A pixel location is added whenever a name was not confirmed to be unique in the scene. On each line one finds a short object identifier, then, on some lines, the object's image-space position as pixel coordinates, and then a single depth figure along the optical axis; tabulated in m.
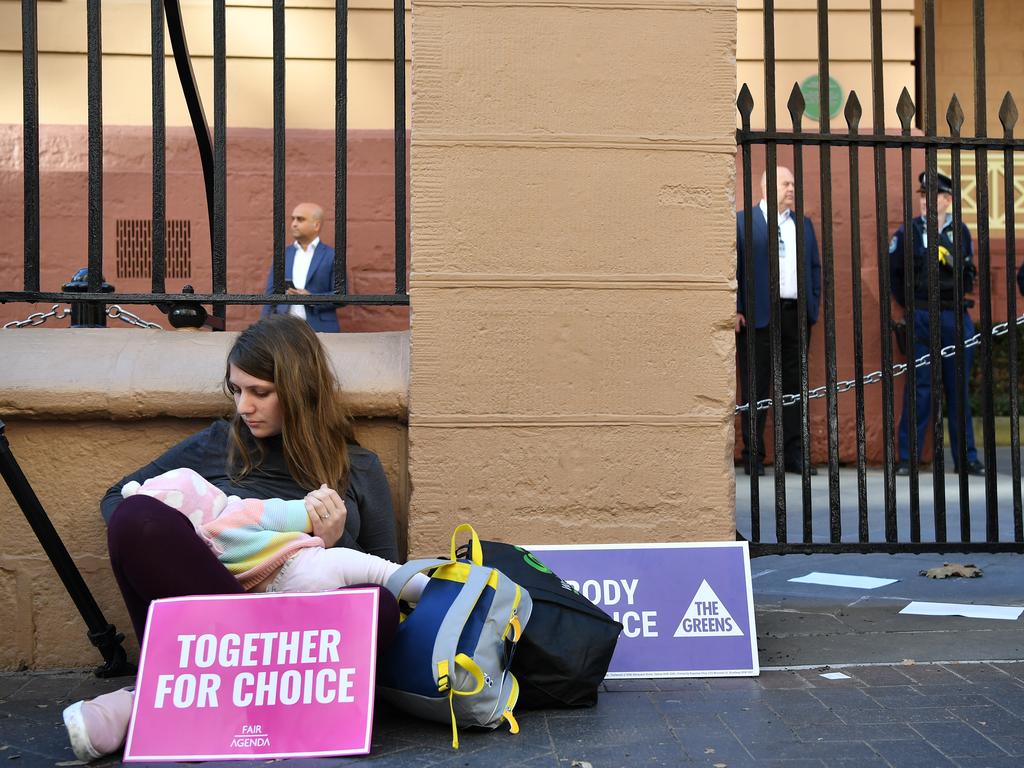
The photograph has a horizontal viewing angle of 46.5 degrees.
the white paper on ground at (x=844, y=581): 5.22
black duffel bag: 3.29
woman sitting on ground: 3.39
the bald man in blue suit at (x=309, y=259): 7.83
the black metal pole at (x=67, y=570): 3.52
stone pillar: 3.97
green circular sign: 9.21
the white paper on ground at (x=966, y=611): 4.50
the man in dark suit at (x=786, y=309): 8.09
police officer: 8.22
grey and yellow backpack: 3.07
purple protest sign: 3.72
